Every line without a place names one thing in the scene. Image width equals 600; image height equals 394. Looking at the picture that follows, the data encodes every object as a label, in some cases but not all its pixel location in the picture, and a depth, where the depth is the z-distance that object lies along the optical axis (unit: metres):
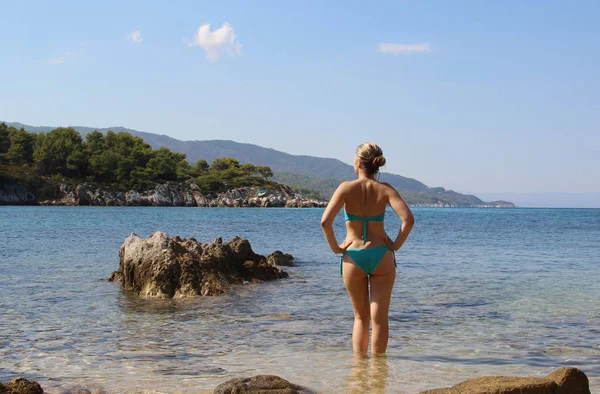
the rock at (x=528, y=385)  4.71
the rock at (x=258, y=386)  5.50
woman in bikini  6.47
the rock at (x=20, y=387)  5.29
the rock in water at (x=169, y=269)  13.67
